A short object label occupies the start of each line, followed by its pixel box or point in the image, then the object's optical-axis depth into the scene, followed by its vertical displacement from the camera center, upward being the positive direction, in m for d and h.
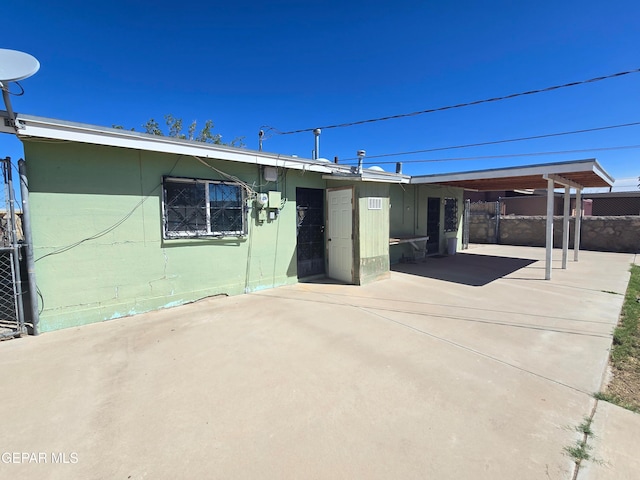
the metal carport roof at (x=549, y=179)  6.27 +1.08
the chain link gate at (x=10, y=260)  3.66 -0.52
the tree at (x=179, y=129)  21.92 +7.10
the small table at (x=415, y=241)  8.30 -0.68
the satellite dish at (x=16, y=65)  3.11 +1.71
